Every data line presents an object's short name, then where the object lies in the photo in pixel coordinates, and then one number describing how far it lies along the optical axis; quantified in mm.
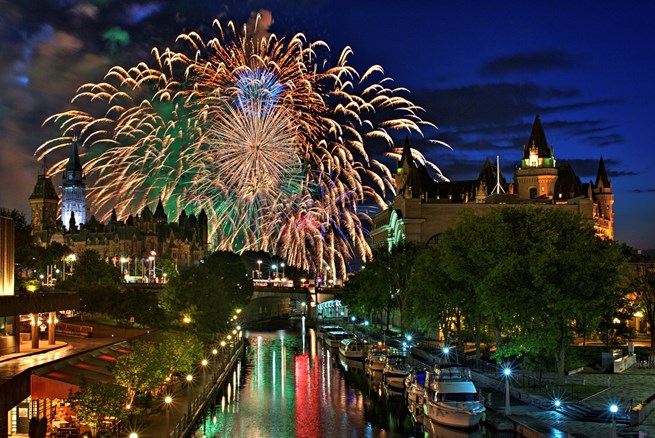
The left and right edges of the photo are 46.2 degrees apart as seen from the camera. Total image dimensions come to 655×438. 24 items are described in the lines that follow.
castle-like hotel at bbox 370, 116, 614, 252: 138125
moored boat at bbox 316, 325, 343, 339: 135750
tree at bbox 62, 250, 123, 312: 89581
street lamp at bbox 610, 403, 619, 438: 39625
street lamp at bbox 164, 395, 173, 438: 43756
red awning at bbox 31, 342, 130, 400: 41438
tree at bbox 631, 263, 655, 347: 81938
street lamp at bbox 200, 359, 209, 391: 66950
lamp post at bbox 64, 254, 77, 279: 158562
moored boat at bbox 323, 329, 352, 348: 118625
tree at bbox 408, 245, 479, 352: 74938
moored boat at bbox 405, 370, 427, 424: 58719
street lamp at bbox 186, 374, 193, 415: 58800
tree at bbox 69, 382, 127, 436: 39656
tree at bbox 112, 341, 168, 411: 46562
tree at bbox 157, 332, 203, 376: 56719
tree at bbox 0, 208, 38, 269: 110812
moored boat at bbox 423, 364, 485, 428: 50438
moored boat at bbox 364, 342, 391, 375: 81062
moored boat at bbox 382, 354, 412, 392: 72375
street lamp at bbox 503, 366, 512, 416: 50419
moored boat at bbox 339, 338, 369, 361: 97562
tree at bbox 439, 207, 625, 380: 56375
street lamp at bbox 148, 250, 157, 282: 177100
